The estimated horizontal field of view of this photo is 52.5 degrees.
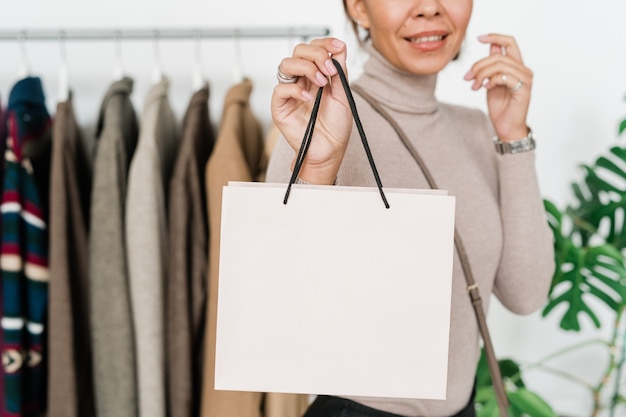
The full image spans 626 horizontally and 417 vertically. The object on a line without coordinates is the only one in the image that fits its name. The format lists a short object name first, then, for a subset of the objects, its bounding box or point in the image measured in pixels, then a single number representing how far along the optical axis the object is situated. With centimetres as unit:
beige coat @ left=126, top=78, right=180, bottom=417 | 105
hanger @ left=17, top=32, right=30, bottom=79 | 119
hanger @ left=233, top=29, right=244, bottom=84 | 121
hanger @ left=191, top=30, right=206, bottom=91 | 120
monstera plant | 102
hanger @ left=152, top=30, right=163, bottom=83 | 119
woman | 76
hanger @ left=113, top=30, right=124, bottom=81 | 118
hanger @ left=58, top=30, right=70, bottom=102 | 118
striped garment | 106
